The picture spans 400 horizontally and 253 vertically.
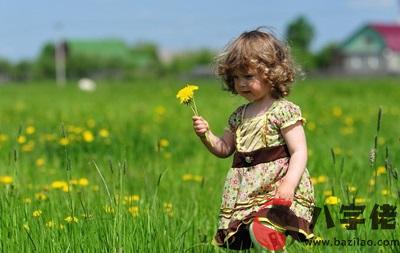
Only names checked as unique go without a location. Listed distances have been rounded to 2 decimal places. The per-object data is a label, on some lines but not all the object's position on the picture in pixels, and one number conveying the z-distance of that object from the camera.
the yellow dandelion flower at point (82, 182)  8.90
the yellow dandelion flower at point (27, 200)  7.27
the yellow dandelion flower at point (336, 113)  22.05
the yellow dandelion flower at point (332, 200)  6.69
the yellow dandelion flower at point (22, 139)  13.64
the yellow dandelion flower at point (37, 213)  6.64
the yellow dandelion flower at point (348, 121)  19.83
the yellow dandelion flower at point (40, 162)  12.29
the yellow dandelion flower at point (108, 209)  6.02
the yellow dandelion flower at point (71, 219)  6.08
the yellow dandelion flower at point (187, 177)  10.08
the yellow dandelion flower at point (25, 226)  6.30
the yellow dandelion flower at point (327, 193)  7.92
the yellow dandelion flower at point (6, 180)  8.96
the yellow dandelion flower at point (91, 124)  16.66
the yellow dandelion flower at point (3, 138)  14.50
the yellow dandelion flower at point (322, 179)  9.32
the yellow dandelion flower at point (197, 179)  10.28
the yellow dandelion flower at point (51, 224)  6.32
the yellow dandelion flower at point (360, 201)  7.92
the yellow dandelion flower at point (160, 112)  20.16
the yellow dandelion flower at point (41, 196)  8.03
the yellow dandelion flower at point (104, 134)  12.39
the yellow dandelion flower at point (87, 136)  12.09
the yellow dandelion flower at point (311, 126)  16.69
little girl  5.68
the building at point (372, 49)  166.75
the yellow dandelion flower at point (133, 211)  6.41
